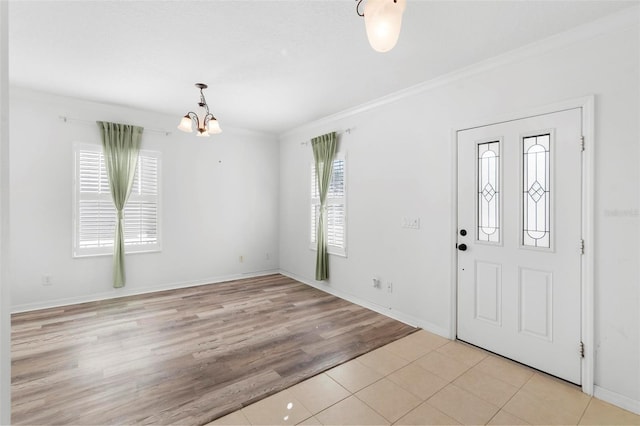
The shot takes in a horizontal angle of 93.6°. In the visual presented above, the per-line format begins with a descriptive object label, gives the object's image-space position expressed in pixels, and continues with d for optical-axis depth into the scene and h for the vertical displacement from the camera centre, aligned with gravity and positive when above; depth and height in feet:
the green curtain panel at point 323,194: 15.65 +0.95
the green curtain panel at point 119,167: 14.23 +2.14
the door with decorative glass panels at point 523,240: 8.00 -0.83
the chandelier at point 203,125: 11.20 +3.31
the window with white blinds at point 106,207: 13.92 +0.22
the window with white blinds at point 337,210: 15.17 +0.09
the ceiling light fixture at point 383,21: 4.59 +2.98
